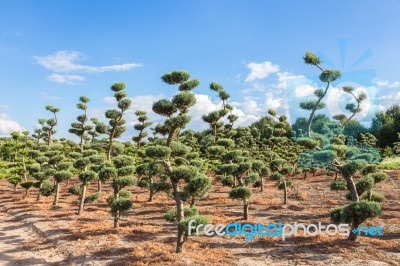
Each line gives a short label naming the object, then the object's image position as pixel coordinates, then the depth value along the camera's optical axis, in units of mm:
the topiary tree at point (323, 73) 15273
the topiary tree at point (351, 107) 17750
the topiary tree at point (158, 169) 14501
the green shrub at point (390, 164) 41859
